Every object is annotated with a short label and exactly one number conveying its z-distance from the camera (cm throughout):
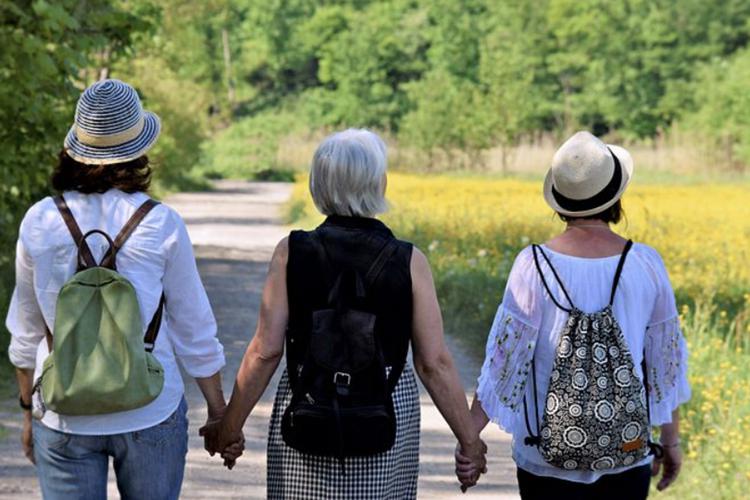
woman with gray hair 855
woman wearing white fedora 870
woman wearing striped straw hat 808
